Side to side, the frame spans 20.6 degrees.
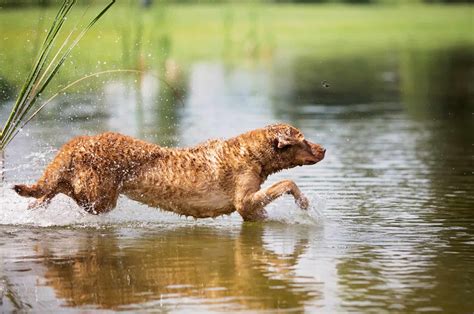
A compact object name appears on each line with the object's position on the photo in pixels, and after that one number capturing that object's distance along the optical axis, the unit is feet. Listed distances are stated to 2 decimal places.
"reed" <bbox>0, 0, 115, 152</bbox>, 36.86
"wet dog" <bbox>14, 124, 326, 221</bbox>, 36.22
